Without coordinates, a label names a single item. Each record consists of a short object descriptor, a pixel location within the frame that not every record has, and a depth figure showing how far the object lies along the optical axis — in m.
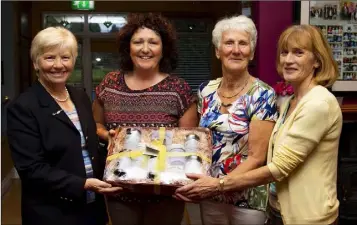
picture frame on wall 3.58
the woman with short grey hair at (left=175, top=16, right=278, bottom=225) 1.90
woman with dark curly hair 2.05
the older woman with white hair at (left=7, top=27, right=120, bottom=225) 1.76
